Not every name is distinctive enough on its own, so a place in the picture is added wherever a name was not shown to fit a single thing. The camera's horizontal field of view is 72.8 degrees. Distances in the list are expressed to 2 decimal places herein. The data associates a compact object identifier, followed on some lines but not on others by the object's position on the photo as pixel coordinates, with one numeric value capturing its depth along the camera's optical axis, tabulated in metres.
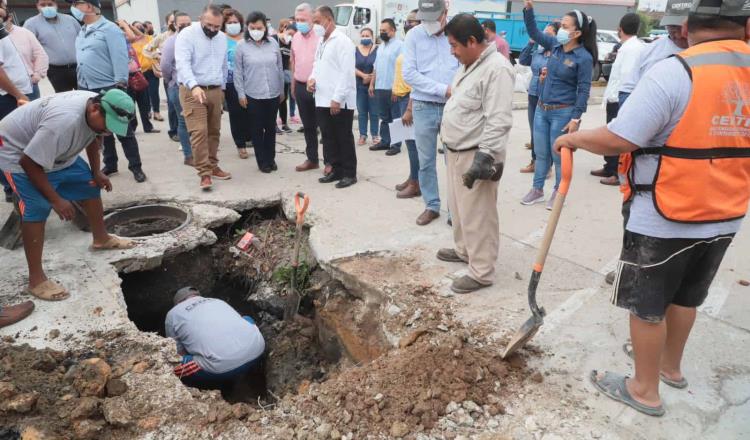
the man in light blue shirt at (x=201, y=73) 5.48
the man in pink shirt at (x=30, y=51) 5.38
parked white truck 17.69
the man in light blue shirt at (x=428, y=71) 4.60
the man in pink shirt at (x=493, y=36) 6.83
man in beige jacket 3.33
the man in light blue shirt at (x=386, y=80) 7.19
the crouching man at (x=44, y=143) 3.36
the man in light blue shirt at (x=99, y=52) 5.33
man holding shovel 1.98
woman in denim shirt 4.95
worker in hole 3.44
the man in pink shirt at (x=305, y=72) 6.20
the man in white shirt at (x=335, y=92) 5.65
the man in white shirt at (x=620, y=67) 5.88
